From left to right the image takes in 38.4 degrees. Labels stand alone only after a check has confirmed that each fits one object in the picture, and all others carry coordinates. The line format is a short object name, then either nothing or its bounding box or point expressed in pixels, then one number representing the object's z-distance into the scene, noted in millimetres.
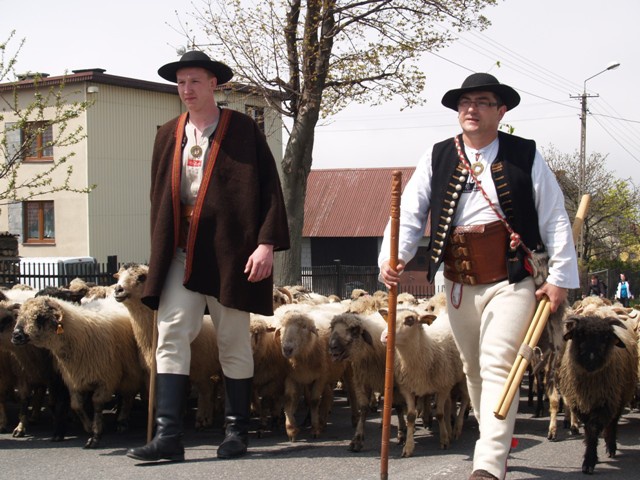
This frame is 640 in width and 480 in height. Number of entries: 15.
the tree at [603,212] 45519
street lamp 36594
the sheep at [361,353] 7930
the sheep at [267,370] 8781
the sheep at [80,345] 7910
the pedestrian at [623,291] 31625
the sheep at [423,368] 7840
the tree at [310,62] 18688
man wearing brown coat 6430
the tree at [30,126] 15492
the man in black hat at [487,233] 5121
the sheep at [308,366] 8242
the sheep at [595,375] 7148
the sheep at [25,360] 8617
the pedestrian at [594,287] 30781
